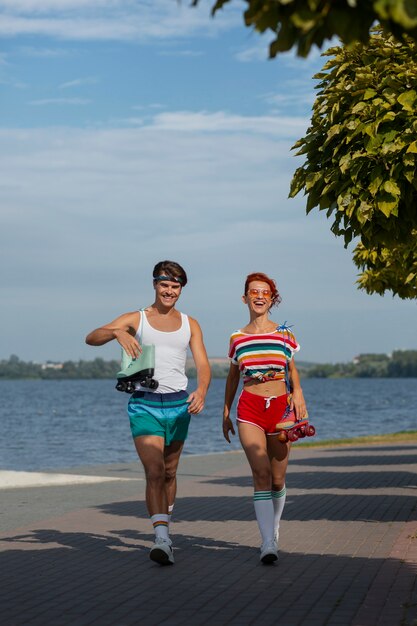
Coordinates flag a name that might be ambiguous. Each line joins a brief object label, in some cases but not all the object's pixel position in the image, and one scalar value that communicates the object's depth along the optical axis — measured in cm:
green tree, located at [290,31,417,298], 1748
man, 1586
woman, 1594
